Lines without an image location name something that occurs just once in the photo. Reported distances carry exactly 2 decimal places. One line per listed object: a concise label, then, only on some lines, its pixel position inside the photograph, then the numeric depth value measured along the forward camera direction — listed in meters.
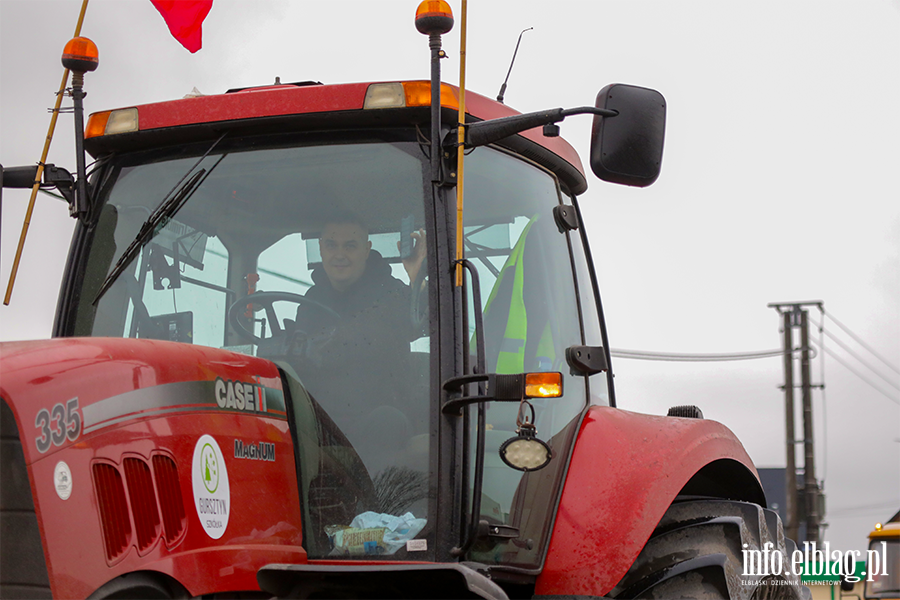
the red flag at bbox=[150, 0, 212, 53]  8.00
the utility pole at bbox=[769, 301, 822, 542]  47.66
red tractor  5.52
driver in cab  6.21
